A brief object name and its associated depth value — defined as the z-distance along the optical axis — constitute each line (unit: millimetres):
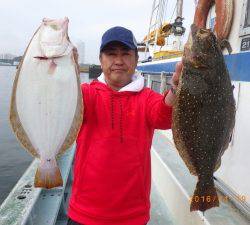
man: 1667
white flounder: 1419
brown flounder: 1311
